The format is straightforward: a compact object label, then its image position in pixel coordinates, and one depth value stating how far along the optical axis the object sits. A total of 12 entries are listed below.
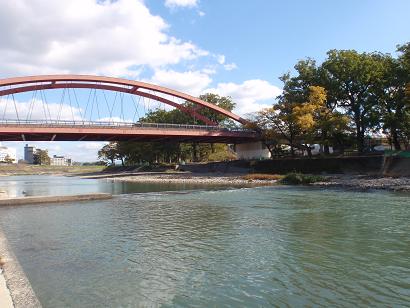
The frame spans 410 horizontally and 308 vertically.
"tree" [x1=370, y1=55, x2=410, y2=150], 46.25
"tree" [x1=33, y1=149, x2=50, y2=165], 190.50
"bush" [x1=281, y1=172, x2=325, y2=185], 40.75
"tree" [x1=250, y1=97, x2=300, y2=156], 55.84
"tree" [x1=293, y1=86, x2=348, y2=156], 49.45
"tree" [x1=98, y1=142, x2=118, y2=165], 117.99
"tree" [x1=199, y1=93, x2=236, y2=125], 87.06
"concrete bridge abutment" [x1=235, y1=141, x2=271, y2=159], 72.12
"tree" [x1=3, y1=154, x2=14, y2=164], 189.18
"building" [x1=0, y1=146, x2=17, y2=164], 189.12
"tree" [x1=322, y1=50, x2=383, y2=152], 49.81
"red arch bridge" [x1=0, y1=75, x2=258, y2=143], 51.44
